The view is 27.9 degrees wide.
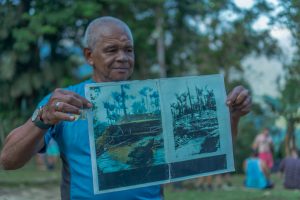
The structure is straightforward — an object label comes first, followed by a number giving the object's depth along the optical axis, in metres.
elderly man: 2.54
